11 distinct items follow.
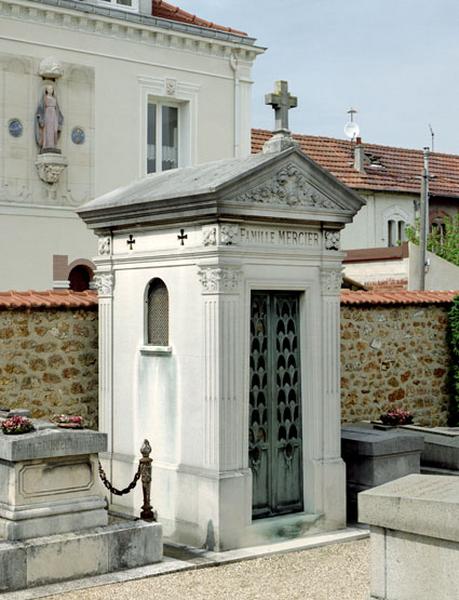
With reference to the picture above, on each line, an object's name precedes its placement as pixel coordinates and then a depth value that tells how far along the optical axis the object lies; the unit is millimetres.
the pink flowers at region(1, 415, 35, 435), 7617
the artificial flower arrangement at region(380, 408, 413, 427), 10875
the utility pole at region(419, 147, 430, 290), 20219
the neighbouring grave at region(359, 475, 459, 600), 5367
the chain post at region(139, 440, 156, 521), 8289
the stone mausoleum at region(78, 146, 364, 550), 8531
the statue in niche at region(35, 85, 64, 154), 19047
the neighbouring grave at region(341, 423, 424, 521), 9648
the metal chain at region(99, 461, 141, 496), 8164
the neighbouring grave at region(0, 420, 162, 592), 7309
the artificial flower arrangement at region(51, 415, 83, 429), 7875
